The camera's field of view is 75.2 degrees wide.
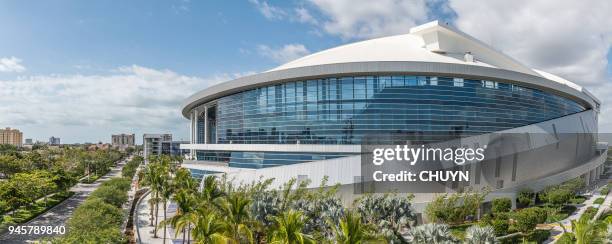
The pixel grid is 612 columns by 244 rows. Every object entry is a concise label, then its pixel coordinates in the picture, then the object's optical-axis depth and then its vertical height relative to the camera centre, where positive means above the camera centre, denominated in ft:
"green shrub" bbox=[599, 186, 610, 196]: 180.16 -24.86
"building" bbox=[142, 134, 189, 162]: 550.36 -9.99
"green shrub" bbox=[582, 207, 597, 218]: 129.35 -24.84
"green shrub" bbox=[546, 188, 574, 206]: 137.49 -20.71
